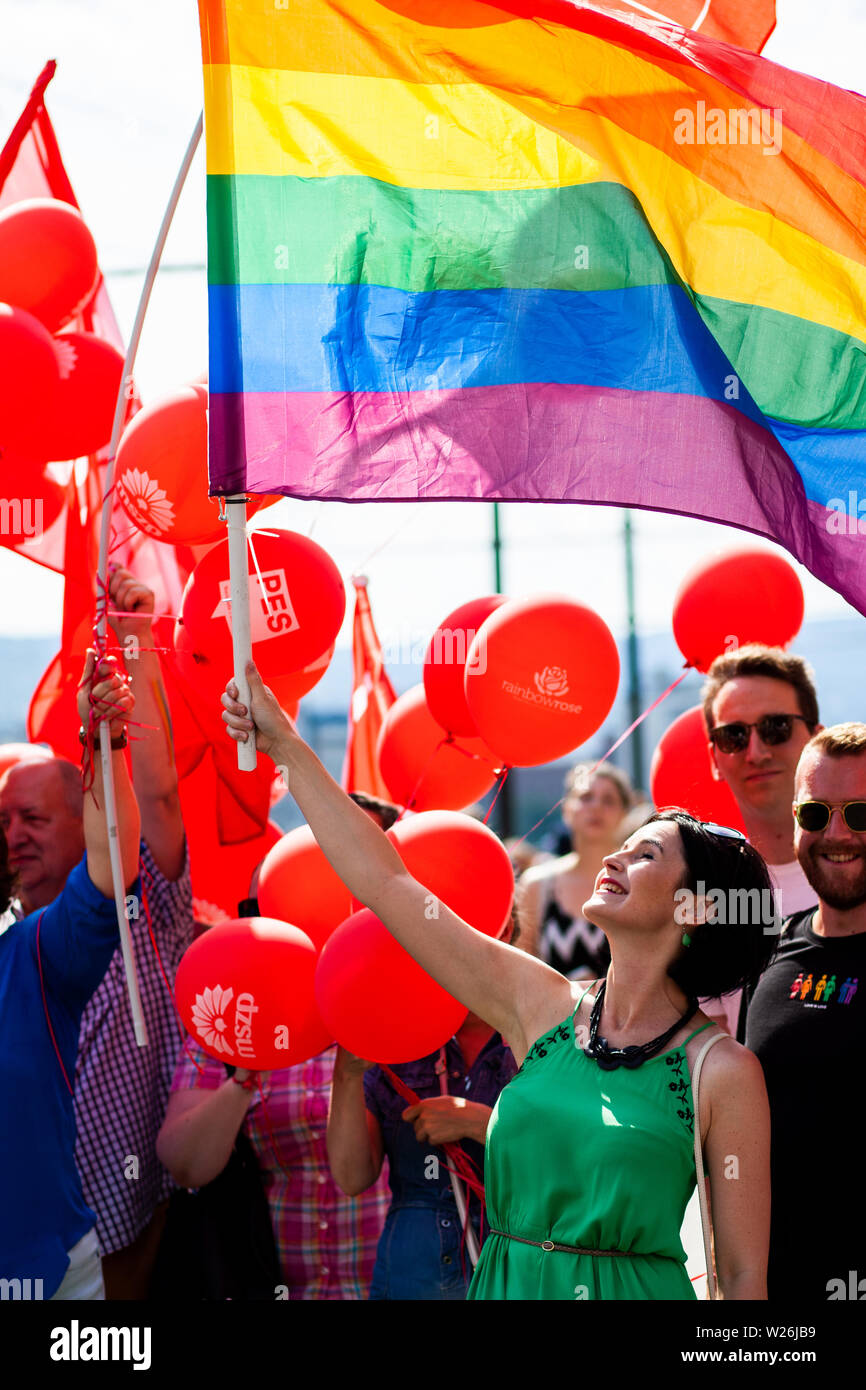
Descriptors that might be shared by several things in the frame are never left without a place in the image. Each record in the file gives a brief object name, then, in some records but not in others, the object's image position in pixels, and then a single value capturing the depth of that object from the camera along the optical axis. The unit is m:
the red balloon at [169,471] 3.47
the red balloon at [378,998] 2.88
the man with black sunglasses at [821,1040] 2.81
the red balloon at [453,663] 3.69
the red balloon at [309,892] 3.31
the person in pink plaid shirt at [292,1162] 3.41
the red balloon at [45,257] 3.89
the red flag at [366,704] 4.79
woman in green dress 2.34
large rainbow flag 2.88
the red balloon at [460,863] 3.03
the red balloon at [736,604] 3.94
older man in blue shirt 2.90
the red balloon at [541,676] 3.36
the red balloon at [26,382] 3.60
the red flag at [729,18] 3.71
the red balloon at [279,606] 3.17
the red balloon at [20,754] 3.91
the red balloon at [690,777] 3.99
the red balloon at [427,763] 3.97
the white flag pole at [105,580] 2.81
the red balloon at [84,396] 3.83
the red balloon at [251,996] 3.06
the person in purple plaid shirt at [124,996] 3.57
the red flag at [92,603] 3.82
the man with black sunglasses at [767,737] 3.68
